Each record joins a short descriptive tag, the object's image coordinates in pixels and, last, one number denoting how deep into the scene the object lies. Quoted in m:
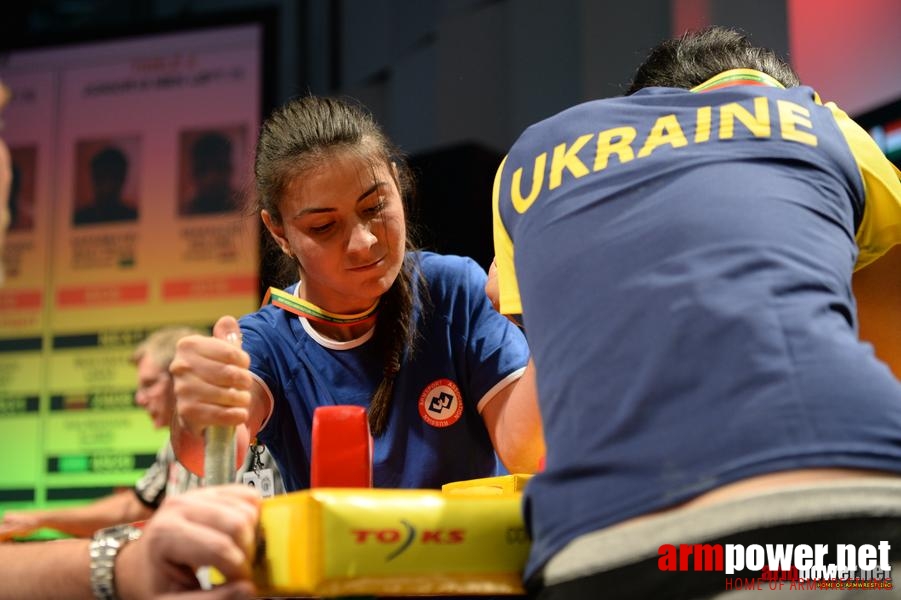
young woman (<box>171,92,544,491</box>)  1.67
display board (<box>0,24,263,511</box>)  4.14
